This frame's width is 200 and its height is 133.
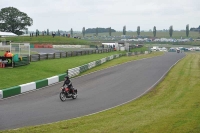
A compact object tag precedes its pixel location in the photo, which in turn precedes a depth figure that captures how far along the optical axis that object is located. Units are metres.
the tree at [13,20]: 118.44
